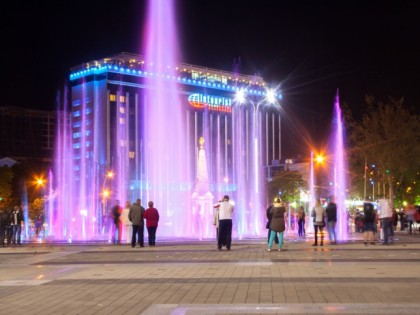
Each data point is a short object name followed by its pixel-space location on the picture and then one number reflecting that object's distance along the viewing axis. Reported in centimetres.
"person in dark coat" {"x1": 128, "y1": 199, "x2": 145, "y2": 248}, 2383
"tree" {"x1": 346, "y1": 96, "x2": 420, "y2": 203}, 4847
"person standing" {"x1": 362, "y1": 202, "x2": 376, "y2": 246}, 2327
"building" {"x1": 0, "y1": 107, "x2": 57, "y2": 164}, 16238
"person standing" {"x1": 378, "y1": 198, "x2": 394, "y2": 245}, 2356
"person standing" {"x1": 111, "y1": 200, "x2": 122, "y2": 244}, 2603
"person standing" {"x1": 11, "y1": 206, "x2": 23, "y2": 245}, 2822
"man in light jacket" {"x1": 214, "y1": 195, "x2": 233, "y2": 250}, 2092
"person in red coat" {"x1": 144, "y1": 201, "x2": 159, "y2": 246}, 2389
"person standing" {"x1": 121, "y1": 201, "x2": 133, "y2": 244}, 2521
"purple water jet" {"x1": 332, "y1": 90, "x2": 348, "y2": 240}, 3912
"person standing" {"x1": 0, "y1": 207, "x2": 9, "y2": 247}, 2812
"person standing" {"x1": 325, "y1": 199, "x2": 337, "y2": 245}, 2418
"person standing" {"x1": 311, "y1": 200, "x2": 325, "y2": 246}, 2361
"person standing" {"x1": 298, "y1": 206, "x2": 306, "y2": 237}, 3391
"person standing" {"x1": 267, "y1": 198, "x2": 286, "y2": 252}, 2033
